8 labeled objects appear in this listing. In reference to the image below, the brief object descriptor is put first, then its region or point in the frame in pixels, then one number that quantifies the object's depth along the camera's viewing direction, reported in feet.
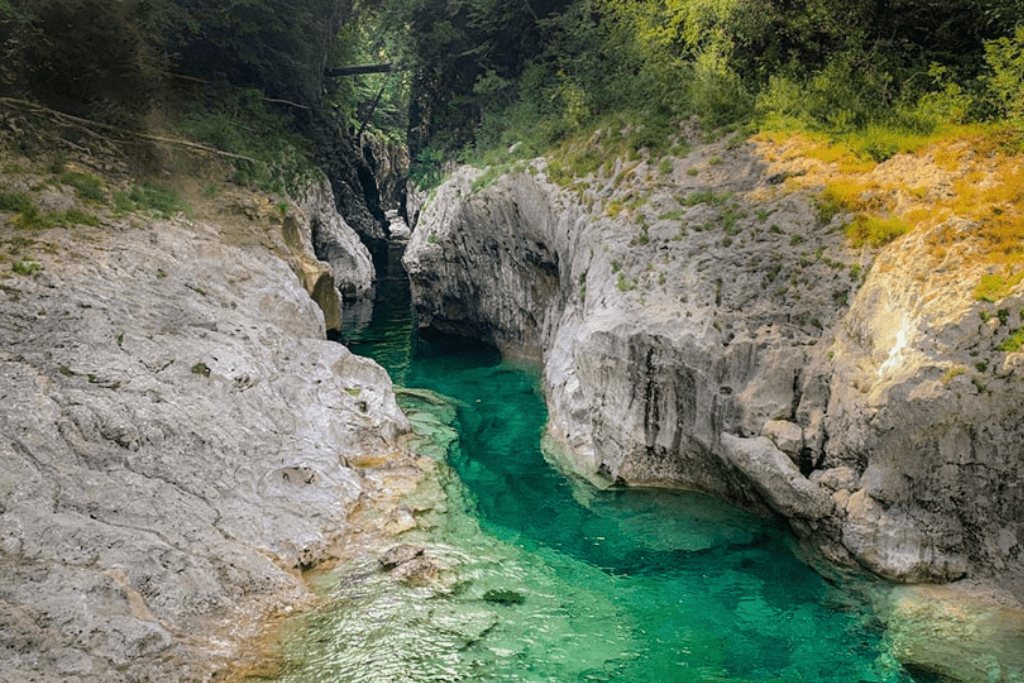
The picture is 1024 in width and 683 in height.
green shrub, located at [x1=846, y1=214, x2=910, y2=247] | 35.83
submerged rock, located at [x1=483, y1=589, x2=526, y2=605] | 30.96
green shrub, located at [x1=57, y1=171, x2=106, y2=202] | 54.39
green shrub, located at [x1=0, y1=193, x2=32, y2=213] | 47.29
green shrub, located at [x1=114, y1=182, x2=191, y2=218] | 56.44
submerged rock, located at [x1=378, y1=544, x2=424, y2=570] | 32.68
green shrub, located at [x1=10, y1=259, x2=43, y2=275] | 40.70
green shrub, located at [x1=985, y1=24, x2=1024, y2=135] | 36.52
